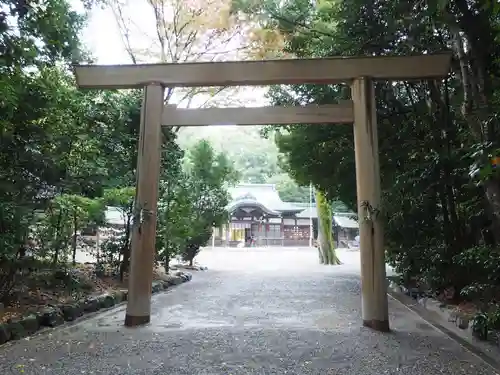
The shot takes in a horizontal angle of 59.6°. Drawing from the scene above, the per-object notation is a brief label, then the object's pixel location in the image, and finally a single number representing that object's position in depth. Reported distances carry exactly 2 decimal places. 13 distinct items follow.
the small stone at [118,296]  6.79
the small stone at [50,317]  4.88
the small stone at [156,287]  8.54
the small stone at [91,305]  5.85
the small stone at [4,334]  4.13
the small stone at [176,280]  9.86
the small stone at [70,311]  5.36
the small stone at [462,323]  4.72
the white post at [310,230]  33.16
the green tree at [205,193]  13.76
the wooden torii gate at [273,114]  4.92
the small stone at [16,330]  4.30
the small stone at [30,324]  4.52
